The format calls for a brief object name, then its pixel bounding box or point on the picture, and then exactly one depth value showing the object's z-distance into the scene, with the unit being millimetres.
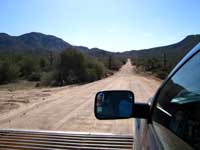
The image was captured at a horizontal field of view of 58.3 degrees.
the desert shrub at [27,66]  20392
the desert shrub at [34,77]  17870
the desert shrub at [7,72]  16624
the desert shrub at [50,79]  13918
